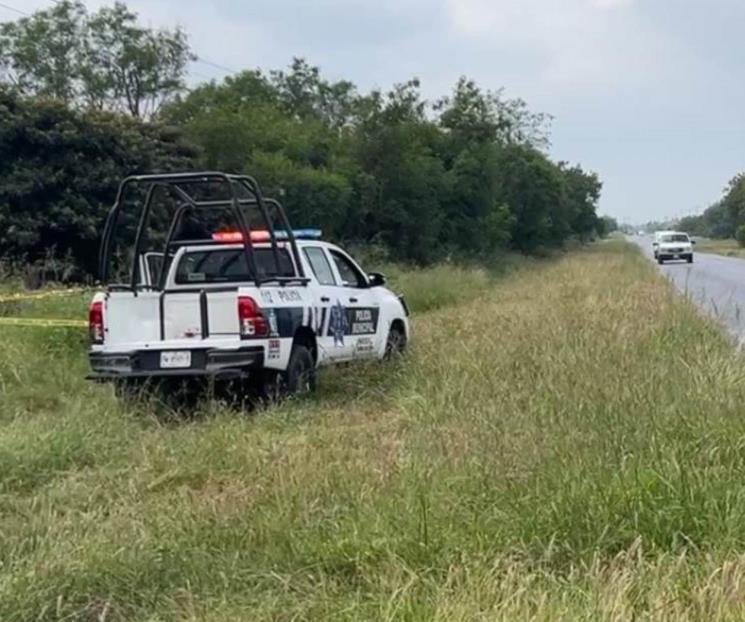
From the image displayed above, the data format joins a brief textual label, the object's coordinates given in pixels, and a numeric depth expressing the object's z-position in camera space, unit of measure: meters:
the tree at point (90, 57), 39.00
